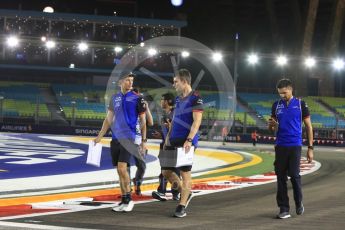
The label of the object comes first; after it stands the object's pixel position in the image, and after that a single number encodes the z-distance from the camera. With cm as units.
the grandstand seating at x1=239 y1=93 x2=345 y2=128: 4448
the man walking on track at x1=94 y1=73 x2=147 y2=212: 929
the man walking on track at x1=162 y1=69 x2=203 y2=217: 891
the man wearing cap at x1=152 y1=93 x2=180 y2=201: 1067
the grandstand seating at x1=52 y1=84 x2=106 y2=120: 4134
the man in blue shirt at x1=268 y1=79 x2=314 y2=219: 918
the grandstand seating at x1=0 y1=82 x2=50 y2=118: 4016
